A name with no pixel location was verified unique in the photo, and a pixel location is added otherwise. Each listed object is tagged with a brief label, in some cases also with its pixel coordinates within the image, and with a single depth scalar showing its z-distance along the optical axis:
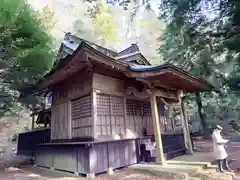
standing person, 5.69
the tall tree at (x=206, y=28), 7.61
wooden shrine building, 6.20
